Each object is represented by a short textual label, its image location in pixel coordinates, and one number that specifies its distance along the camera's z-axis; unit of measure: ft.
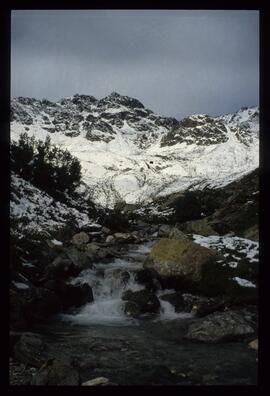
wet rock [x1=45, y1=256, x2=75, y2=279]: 26.21
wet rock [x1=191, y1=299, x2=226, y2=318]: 23.53
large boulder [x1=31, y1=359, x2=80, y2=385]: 15.14
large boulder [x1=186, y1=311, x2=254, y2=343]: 20.21
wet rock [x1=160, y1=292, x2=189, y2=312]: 25.23
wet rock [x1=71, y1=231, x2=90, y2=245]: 30.68
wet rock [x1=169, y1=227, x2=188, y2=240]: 28.74
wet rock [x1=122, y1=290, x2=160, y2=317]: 25.45
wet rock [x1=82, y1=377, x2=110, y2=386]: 16.21
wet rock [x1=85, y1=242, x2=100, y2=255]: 31.13
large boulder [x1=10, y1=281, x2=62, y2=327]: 20.57
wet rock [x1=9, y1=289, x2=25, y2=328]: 19.94
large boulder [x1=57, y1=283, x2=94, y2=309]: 25.44
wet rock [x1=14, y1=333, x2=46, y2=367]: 16.46
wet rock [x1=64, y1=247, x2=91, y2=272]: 28.35
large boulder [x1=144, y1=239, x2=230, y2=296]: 24.95
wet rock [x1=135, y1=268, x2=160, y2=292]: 27.07
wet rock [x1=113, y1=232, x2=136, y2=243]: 34.08
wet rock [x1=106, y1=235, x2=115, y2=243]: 34.11
